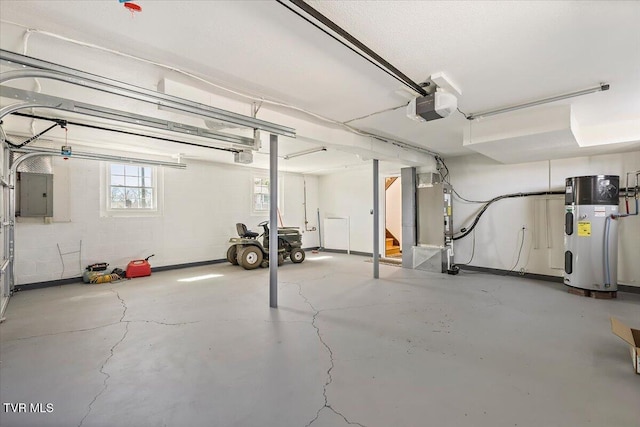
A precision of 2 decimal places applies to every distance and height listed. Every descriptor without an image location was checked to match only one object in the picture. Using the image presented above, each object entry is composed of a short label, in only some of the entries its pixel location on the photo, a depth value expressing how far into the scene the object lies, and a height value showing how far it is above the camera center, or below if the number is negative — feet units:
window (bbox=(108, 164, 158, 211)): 17.95 +1.68
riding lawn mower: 20.43 -2.78
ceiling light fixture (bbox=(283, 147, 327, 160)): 18.17 +4.14
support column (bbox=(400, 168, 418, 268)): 20.52 -0.39
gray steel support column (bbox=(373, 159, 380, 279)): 17.54 -0.58
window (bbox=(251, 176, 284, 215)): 25.21 +1.61
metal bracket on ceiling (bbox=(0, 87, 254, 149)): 7.45 +3.24
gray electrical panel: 14.70 +0.99
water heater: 13.42 -1.11
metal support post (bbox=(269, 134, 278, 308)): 11.77 -0.41
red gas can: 17.53 -3.53
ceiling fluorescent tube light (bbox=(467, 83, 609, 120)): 9.40 +4.18
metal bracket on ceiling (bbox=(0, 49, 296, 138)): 5.56 +3.12
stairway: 26.90 -3.50
